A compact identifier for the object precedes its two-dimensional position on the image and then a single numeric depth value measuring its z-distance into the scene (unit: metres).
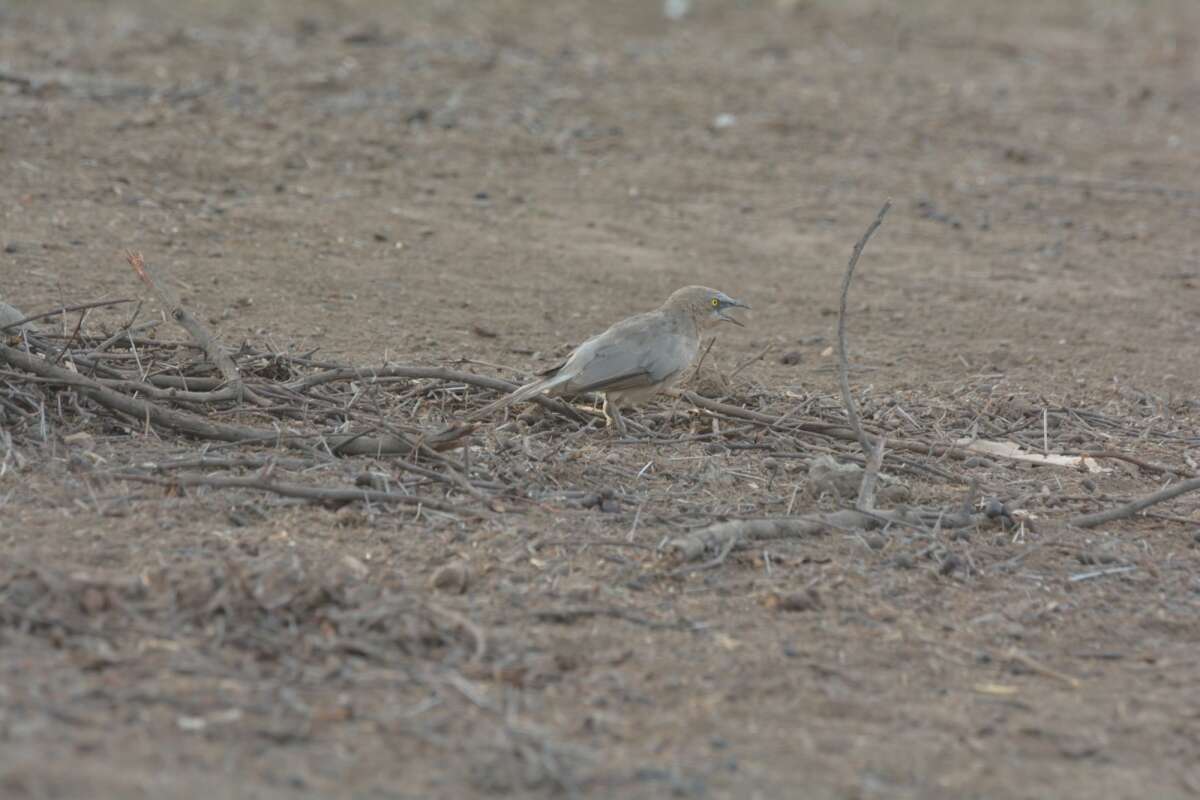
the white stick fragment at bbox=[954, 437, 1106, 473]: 12.07
